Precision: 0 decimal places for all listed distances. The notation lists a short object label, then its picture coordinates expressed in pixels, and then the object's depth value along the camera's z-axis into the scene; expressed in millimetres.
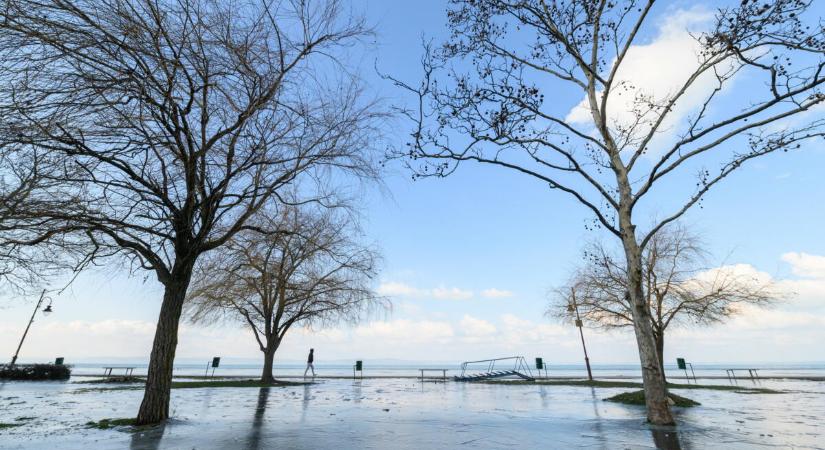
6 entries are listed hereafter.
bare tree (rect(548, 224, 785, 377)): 22766
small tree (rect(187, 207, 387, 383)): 22938
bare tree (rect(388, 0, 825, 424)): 8117
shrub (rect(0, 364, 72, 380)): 25725
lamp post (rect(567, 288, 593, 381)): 26022
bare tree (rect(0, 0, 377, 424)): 4754
